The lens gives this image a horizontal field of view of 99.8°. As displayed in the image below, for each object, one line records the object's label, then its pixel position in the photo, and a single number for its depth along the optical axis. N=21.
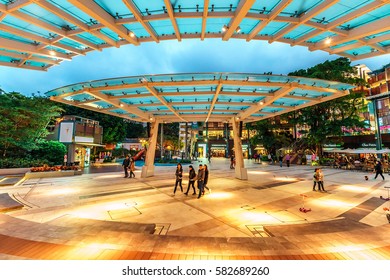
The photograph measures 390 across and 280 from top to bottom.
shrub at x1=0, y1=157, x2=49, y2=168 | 17.51
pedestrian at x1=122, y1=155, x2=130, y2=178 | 15.47
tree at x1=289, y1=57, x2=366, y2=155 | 24.56
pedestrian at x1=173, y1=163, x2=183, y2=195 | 9.54
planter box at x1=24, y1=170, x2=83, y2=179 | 14.62
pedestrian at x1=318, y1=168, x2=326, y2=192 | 10.10
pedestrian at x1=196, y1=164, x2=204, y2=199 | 8.88
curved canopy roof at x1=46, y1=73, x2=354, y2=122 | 7.93
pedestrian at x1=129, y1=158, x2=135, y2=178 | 15.43
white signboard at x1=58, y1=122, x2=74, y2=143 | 23.69
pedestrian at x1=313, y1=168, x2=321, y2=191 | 10.13
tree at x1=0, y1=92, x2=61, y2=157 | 17.49
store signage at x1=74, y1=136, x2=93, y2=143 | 24.51
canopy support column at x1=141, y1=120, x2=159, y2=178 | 15.66
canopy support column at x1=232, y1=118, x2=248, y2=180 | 14.40
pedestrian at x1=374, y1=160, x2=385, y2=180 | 14.38
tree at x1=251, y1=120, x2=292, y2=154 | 35.60
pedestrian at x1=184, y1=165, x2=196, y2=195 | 9.17
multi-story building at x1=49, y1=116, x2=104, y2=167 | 23.84
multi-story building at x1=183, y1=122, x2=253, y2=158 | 60.72
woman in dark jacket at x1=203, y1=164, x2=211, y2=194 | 9.09
